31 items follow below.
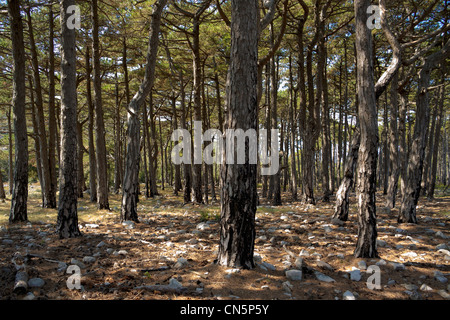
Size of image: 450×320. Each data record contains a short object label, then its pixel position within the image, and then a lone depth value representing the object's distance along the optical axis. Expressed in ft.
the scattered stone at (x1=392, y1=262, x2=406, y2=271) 12.74
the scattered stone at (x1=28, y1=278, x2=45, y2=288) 10.23
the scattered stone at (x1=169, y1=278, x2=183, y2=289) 10.28
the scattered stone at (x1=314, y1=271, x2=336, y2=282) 11.52
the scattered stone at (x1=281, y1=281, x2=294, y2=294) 10.46
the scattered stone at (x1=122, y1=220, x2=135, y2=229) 21.58
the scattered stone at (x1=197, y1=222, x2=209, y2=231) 20.76
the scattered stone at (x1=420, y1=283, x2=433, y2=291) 10.84
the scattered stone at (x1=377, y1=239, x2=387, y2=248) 16.11
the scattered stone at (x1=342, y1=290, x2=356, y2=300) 10.05
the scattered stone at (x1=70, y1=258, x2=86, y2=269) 12.54
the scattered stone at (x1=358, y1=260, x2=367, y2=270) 12.71
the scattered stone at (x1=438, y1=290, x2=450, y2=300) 10.33
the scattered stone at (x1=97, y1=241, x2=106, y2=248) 15.99
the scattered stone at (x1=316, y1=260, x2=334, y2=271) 12.92
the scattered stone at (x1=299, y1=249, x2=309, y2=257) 14.58
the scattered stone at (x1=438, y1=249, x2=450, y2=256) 14.52
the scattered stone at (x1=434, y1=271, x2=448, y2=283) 11.71
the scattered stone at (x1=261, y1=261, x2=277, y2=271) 12.38
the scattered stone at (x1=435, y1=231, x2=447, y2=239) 17.73
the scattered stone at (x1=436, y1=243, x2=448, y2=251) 15.44
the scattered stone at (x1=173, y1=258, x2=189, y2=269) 12.47
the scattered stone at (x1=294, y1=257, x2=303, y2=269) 12.57
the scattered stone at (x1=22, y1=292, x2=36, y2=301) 9.28
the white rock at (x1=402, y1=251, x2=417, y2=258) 14.35
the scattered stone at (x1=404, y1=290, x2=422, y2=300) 10.31
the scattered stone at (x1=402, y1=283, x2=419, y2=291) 10.92
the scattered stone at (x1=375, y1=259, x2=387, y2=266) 12.99
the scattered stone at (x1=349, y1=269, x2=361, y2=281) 11.79
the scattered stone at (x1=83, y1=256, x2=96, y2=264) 13.26
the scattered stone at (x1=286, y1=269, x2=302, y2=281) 11.51
